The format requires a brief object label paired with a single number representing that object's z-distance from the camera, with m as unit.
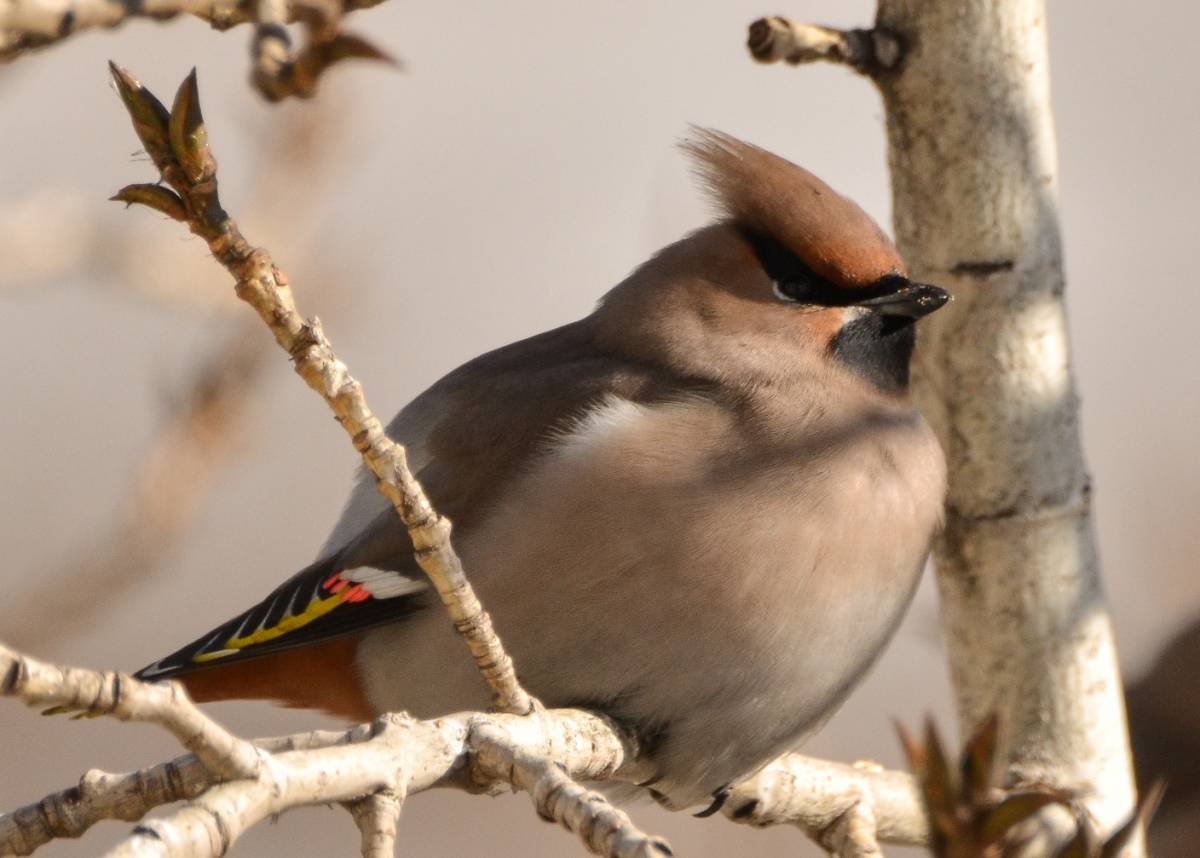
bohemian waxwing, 3.12
